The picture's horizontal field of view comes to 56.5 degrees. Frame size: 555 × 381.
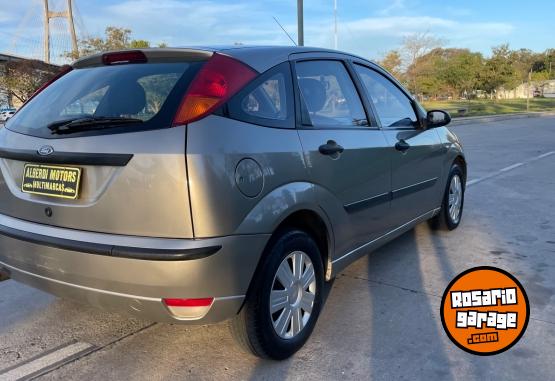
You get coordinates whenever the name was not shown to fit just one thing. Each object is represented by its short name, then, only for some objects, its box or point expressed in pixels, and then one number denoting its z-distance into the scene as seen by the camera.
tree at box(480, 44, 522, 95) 48.69
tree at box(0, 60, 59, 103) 27.83
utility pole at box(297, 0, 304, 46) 12.41
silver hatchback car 2.27
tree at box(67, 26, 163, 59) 34.53
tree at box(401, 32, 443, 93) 41.25
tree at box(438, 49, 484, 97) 49.86
